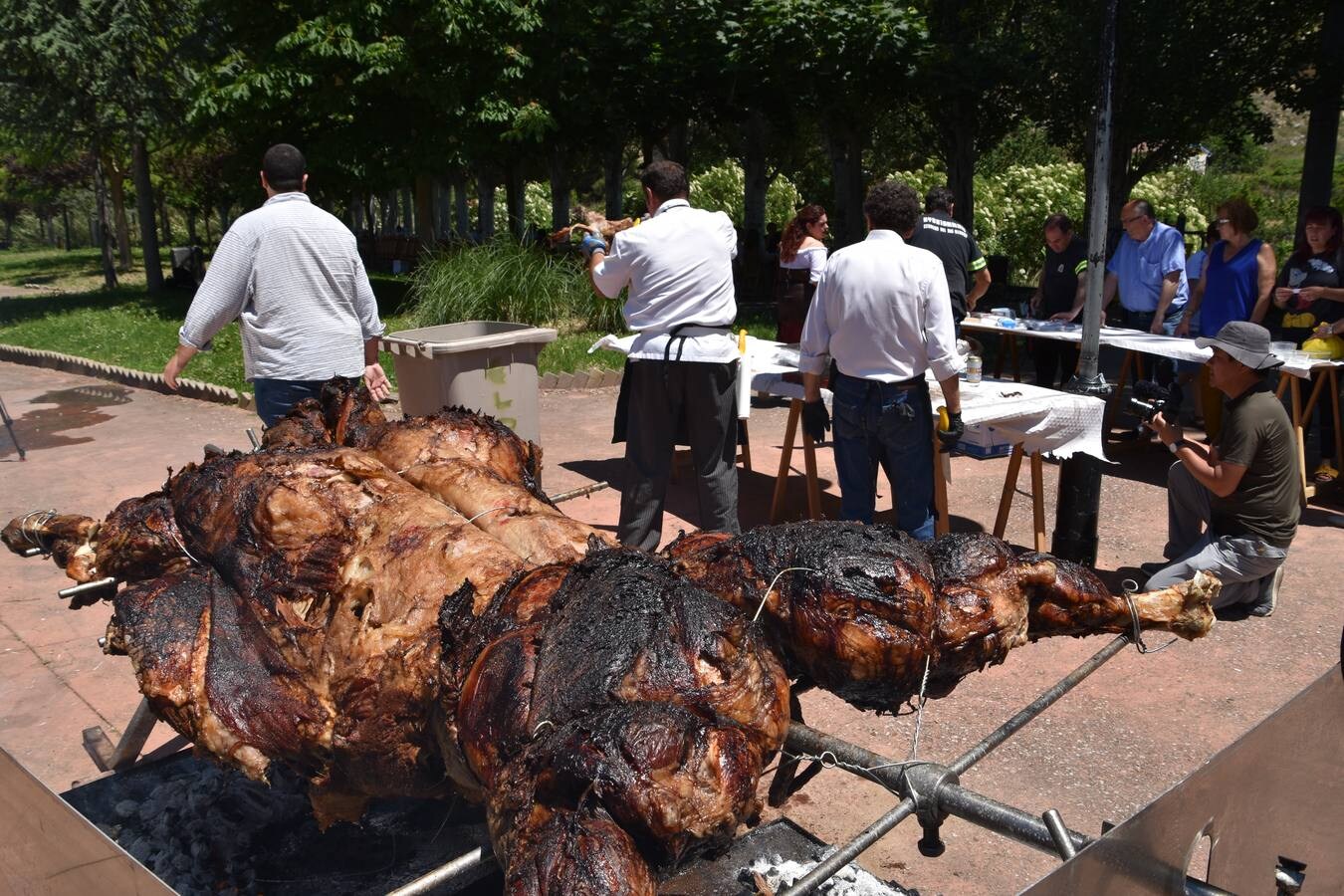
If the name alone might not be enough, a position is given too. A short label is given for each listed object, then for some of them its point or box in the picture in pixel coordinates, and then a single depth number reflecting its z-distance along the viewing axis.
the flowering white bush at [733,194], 32.84
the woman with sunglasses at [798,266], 8.97
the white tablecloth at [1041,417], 5.70
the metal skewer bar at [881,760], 1.92
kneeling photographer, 5.02
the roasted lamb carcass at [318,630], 2.66
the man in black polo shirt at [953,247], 7.39
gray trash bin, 7.16
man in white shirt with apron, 5.02
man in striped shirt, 4.62
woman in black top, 7.82
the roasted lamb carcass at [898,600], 2.51
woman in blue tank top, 7.98
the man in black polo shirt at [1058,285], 9.55
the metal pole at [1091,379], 5.37
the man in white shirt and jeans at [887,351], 4.93
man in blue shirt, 8.63
